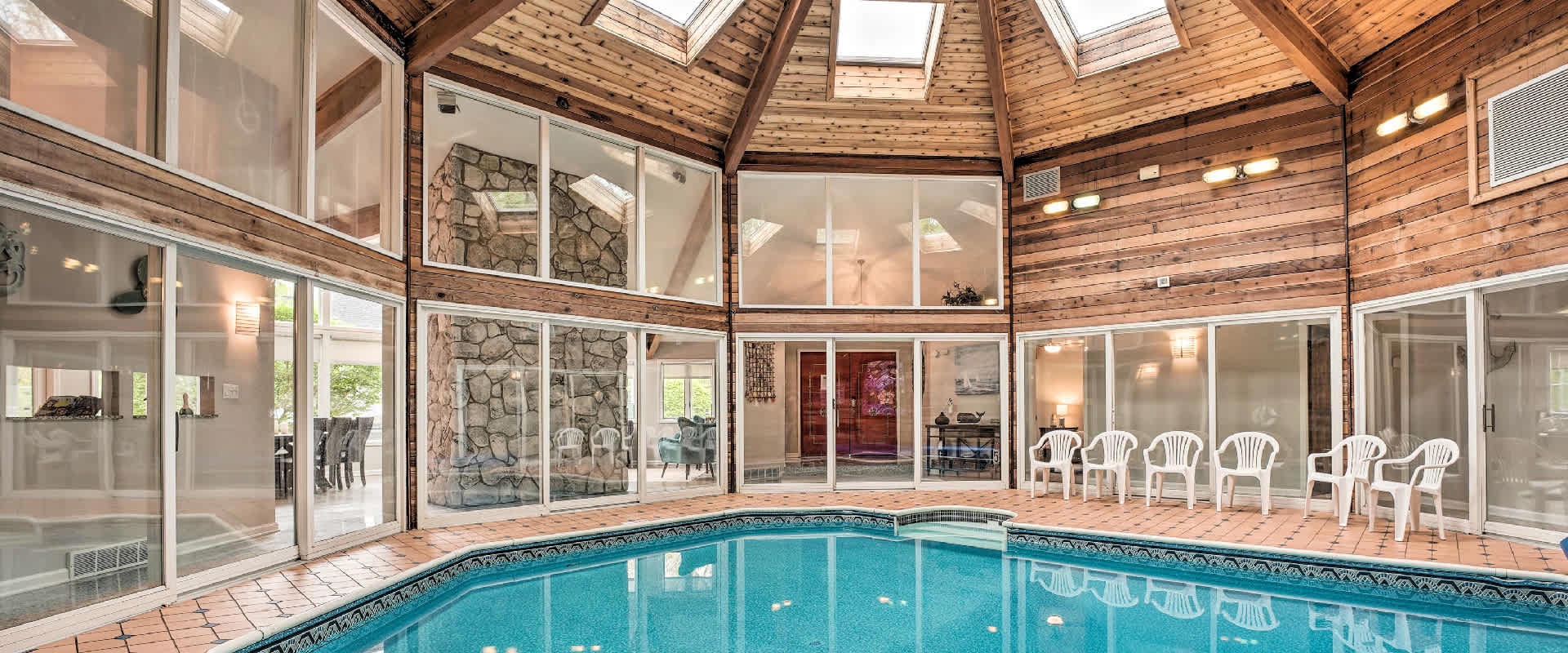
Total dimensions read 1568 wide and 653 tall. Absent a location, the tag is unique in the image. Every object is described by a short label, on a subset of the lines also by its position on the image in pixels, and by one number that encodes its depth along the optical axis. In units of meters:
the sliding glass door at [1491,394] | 6.17
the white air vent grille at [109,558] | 4.23
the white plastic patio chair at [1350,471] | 7.05
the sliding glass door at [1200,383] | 8.13
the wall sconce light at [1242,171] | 8.08
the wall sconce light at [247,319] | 5.36
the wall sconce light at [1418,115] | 6.68
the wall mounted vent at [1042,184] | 9.82
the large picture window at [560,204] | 7.55
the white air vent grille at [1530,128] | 5.81
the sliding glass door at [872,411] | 9.90
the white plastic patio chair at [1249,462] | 7.78
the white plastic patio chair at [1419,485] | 6.43
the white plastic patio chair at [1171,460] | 8.25
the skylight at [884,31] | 8.50
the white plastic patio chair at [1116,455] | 8.53
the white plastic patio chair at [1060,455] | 8.91
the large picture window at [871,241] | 10.05
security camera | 7.48
